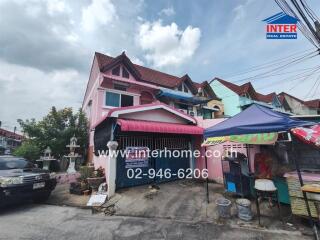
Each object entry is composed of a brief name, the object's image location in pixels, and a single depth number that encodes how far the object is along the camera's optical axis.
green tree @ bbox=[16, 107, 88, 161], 12.67
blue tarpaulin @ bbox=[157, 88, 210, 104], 14.04
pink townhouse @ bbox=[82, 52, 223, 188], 7.96
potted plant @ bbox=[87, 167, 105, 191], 7.55
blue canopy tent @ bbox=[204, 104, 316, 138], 4.36
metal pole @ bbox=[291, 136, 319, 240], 4.04
